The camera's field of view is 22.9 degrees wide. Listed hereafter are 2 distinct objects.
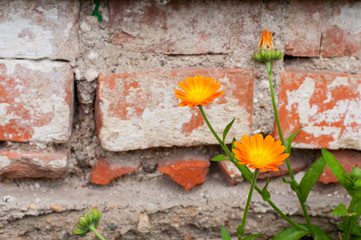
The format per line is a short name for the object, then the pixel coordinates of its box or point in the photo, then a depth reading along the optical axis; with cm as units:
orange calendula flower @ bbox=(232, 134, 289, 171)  109
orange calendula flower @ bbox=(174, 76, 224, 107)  112
